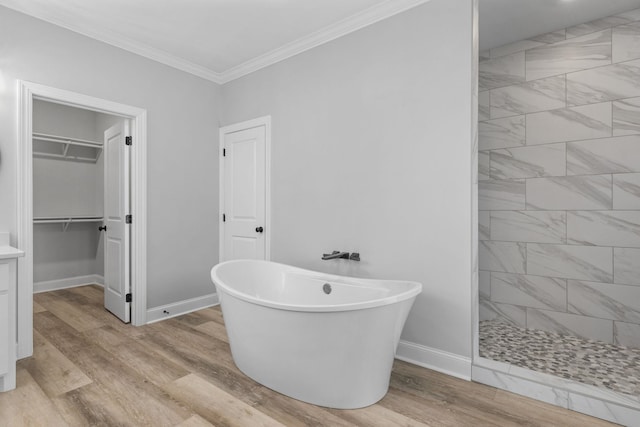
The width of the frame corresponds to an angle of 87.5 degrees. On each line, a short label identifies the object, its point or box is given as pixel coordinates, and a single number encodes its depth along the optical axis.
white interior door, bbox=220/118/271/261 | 3.47
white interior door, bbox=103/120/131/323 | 3.20
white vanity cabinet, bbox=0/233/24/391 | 1.97
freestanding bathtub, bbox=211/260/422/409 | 1.78
